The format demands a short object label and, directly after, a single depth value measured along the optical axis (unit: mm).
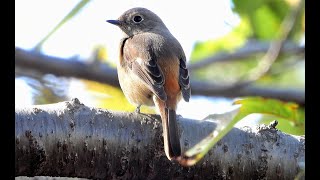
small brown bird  7863
